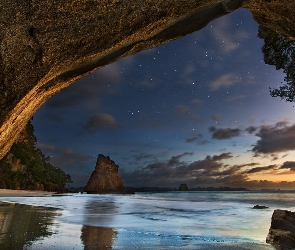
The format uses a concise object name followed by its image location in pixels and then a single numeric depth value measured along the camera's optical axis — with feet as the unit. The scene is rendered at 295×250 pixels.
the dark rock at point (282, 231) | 18.19
